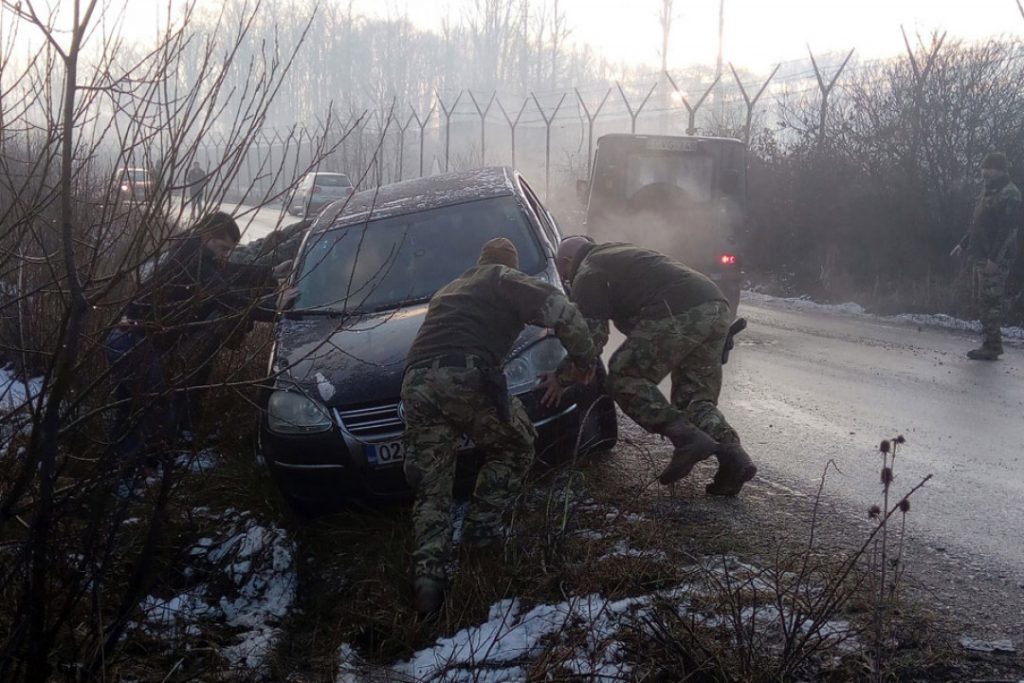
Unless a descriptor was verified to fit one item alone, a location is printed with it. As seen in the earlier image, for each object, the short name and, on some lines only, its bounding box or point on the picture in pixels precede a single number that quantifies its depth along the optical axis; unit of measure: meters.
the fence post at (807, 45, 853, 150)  14.37
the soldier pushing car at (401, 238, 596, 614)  3.75
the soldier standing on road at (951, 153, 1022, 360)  9.05
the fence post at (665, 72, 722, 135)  16.17
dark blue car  4.28
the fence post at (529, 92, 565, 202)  21.05
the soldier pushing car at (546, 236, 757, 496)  4.38
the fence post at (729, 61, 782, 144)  15.64
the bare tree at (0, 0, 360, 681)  2.52
